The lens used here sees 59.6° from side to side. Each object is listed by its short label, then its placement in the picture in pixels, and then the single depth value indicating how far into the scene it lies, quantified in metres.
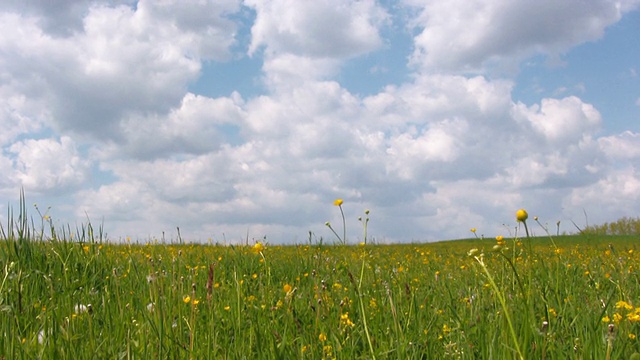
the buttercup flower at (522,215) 2.00
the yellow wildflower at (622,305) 3.20
